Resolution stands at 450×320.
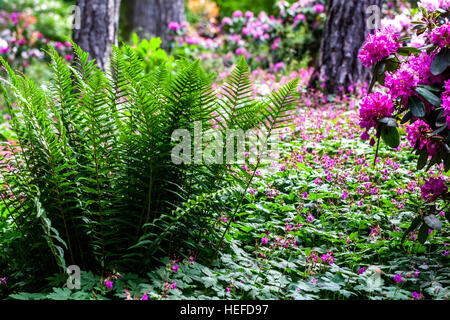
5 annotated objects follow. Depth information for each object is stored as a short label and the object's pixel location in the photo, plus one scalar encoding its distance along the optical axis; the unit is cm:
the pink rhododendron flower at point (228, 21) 953
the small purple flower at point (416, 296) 188
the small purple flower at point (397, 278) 197
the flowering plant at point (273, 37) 860
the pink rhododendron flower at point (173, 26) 859
